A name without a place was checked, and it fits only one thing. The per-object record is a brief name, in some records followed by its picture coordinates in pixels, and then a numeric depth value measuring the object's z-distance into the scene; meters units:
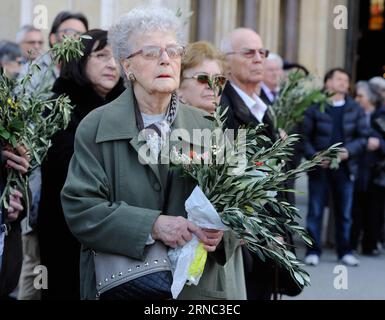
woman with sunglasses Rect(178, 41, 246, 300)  7.09
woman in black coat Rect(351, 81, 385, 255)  15.48
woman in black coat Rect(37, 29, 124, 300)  7.25
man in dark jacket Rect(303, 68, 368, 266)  14.58
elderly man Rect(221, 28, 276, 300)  7.49
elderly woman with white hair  5.17
